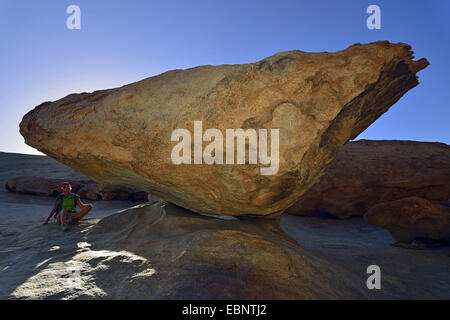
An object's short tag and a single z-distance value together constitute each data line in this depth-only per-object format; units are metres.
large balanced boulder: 2.30
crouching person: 3.79
